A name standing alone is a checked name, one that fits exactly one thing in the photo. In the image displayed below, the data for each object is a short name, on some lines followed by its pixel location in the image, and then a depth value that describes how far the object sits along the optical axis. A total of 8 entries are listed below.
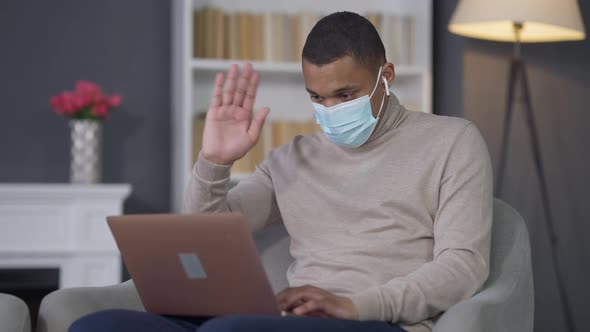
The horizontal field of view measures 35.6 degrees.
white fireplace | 3.70
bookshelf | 3.81
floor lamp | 3.22
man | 1.77
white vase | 3.87
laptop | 1.62
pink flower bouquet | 3.83
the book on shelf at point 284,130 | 3.95
